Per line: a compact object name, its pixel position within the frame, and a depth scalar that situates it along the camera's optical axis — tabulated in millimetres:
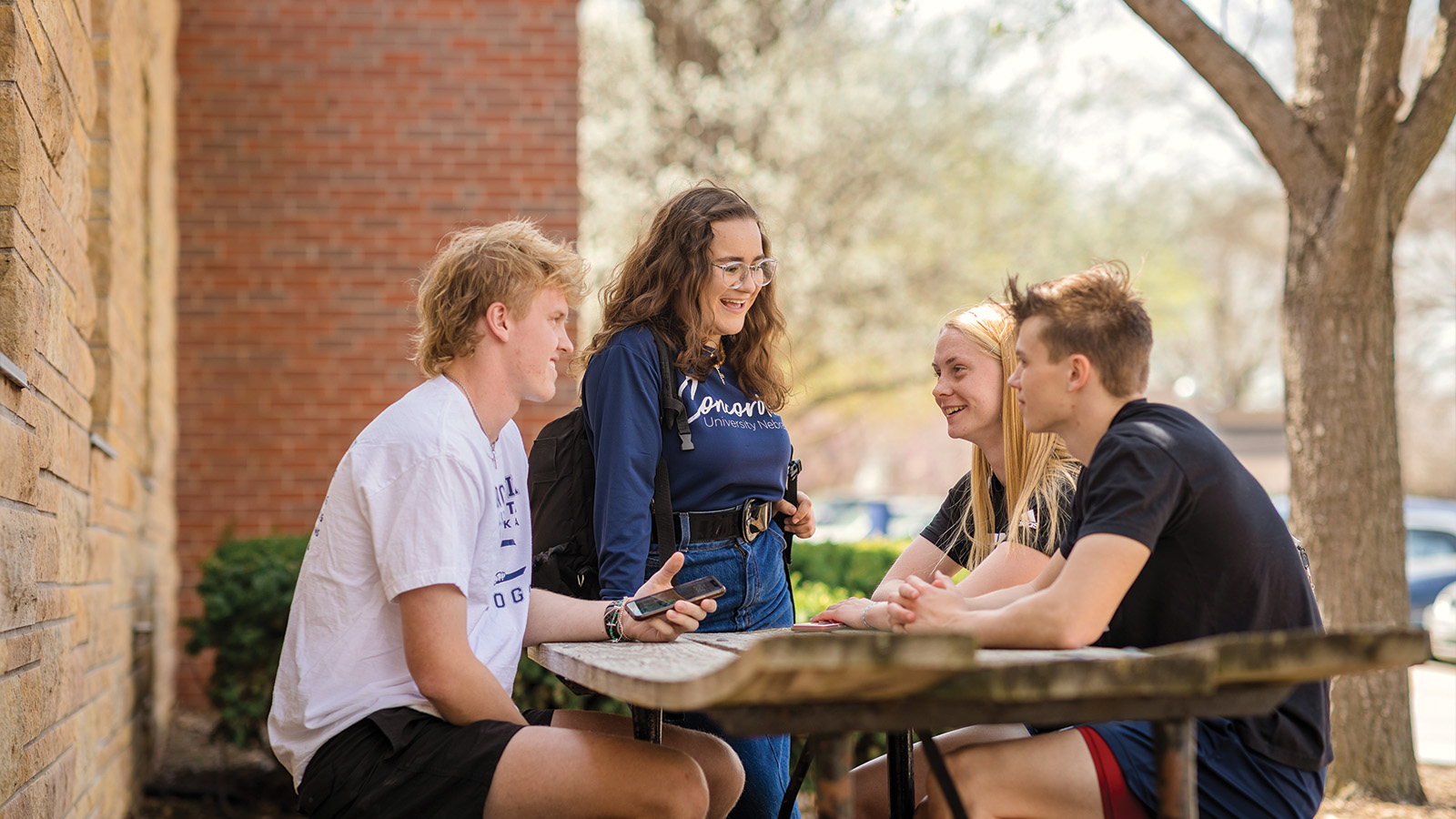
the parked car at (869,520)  18562
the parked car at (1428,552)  13703
